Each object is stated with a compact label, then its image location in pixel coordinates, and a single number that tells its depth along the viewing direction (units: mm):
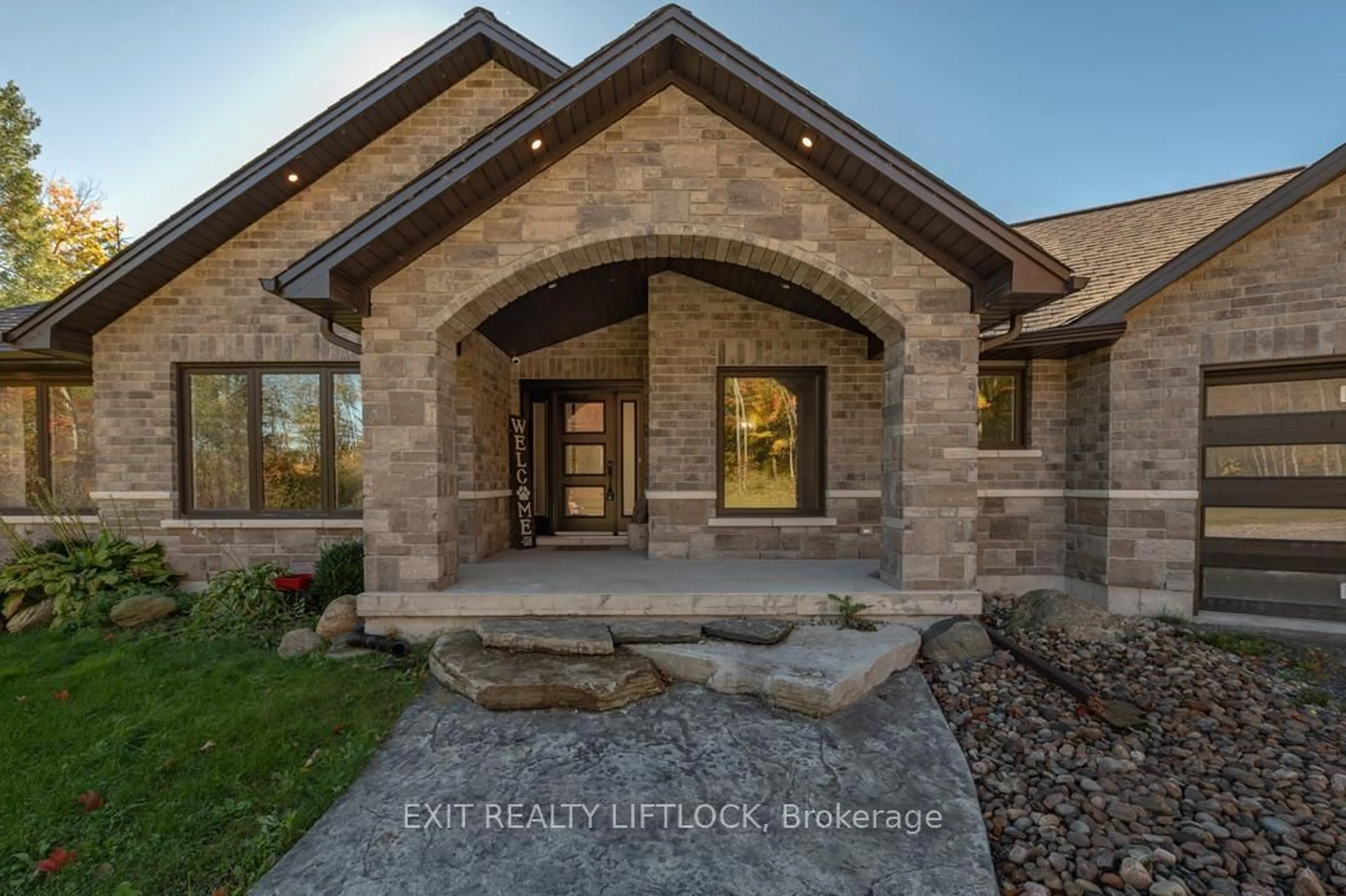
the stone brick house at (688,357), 5066
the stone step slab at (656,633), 4734
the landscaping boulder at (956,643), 4855
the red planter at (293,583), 6109
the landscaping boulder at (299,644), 5020
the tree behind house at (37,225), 15891
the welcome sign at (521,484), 8180
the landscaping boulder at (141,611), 5910
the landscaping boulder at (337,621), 5195
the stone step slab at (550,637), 4539
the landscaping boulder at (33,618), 5922
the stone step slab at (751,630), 4688
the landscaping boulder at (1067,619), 5531
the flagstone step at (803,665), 4051
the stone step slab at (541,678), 4090
